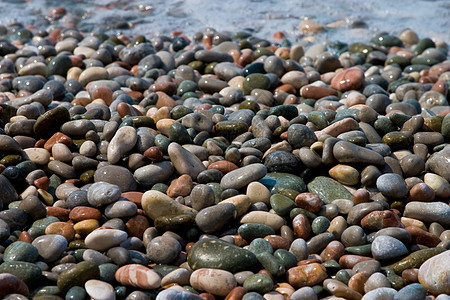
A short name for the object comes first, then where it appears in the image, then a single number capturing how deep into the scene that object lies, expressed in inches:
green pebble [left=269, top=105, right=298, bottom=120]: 165.2
